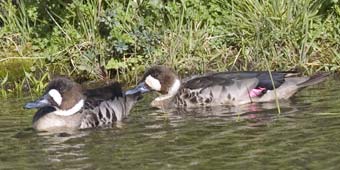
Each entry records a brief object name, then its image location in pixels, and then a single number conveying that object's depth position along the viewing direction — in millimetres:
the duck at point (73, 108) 18422
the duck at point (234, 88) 20625
